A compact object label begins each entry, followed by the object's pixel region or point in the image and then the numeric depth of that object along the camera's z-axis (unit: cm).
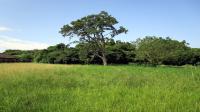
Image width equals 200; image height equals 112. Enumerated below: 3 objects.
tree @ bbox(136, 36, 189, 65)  2840
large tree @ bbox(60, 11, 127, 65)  2877
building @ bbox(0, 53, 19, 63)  4343
